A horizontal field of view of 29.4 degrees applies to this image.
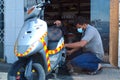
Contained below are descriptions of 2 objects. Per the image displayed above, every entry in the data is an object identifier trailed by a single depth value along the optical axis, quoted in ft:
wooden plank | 16.99
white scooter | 12.34
